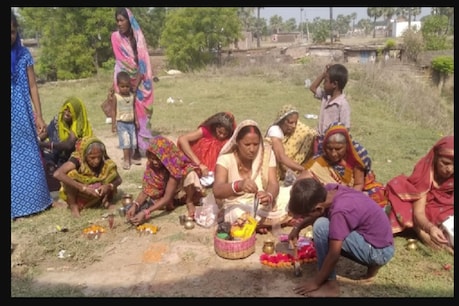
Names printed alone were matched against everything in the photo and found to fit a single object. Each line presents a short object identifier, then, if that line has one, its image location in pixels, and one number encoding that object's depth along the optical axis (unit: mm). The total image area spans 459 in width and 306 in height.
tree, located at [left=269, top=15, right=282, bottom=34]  105825
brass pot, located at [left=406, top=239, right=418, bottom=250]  3988
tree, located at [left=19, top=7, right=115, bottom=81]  28500
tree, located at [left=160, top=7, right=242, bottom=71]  30484
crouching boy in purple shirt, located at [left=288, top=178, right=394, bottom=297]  3043
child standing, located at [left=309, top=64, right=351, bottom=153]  5625
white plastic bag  4648
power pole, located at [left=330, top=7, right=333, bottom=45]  46125
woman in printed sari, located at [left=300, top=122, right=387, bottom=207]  4449
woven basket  3828
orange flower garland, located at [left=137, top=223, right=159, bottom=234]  4547
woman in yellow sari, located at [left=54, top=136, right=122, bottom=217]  4883
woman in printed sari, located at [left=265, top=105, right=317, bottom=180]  5574
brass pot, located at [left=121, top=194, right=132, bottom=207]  5105
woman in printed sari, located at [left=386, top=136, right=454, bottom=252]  3914
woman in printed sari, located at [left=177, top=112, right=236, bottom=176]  5363
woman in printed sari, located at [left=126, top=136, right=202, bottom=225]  4625
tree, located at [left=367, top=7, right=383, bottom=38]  82375
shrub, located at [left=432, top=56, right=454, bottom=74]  24750
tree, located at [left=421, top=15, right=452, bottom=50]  24200
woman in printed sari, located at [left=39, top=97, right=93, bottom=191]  5449
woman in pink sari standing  7121
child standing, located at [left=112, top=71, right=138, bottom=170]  6812
